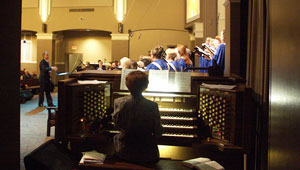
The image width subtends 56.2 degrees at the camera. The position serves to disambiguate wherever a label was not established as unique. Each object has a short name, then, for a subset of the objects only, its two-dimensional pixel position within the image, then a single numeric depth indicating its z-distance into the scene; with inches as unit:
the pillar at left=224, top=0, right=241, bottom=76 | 134.9
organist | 105.9
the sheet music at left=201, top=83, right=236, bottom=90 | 112.8
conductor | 320.8
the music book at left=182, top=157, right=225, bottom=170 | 109.9
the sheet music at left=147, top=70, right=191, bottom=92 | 130.9
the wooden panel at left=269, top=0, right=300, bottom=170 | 74.3
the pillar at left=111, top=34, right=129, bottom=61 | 585.3
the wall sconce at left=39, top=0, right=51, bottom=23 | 342.6
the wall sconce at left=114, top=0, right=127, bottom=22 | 356.8
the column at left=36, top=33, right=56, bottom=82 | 607.5
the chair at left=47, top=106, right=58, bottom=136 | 200.7
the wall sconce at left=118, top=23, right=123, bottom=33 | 578.6
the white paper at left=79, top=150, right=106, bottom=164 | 112.2
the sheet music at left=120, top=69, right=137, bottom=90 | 132.9
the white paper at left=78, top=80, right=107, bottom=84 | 126.8
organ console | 110.0
